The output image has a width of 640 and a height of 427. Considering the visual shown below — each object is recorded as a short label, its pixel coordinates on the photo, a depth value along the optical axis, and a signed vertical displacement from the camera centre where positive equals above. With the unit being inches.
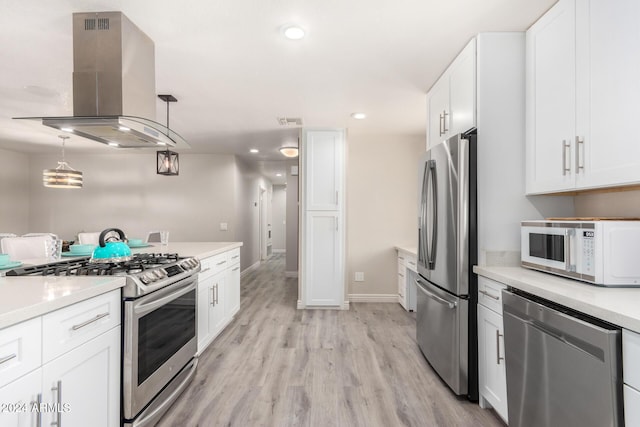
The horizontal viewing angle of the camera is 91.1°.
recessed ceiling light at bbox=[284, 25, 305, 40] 76.4 +45.7
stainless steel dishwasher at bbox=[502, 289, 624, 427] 41.4 -23.2
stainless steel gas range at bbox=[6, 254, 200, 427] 63.6 -26.1
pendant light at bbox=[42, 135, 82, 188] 161.8 +19.5
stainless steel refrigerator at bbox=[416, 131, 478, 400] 79.6 -12.5
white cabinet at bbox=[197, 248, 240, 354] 107.5 -30.9
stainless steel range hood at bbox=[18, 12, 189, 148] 69.9 +32.3
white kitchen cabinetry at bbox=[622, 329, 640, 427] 38.4 -19.9
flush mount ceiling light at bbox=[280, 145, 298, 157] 194.1 +40.3
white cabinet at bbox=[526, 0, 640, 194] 53.7 +24.0
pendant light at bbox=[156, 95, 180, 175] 135.0 +22.7
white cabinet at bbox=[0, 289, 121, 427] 41.4 -23.7
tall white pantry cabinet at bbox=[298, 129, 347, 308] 161.8 -1.1
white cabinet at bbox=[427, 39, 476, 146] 82.8 +35.1
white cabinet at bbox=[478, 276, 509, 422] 69.2 -30.9
